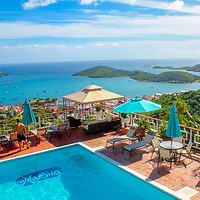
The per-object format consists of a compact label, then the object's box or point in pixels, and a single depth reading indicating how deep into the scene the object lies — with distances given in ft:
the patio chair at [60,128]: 31.09
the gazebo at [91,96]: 31.16
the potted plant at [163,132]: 25.31
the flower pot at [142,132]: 28.45
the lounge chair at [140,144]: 23.16
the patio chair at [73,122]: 33.88
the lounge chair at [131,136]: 25.66
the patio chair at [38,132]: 28.91
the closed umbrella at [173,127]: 19.93
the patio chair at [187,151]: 21.15
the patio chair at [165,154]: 20.26
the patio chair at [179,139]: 23.01
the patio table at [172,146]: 20.22
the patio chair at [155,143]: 22.43
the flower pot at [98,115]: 35.88
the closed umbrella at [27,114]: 26.99
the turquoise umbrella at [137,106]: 24.73
